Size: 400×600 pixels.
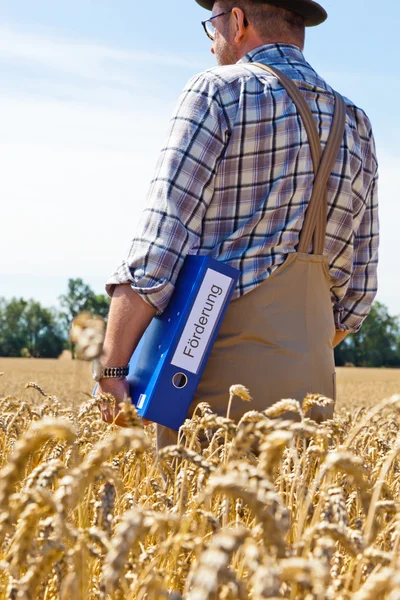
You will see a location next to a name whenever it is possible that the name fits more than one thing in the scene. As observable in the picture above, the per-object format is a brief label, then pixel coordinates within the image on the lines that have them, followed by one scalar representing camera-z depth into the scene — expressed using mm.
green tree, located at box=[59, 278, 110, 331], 85125
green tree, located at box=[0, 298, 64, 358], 71250
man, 2957
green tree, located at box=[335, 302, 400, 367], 69000
